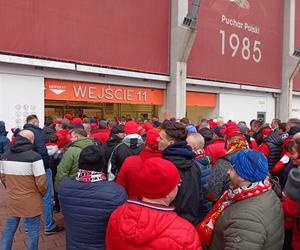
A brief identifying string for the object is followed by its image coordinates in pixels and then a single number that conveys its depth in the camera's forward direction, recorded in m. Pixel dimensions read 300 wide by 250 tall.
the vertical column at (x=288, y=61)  21.67
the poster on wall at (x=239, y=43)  17.07
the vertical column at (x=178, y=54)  15.29
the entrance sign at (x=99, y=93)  12.17
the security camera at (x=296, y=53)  21.57
